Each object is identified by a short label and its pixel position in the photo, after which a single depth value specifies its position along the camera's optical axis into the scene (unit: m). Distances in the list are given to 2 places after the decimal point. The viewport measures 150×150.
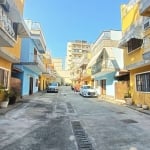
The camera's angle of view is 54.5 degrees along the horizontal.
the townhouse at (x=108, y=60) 19.58
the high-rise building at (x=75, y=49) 89.21
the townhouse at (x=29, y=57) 17.41
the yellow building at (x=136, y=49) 11.25
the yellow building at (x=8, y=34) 7.89
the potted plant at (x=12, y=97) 11.76
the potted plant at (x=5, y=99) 10.08
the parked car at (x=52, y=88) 29.69
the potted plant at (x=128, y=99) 13.59
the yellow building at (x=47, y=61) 36.07
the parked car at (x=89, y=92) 22.02
